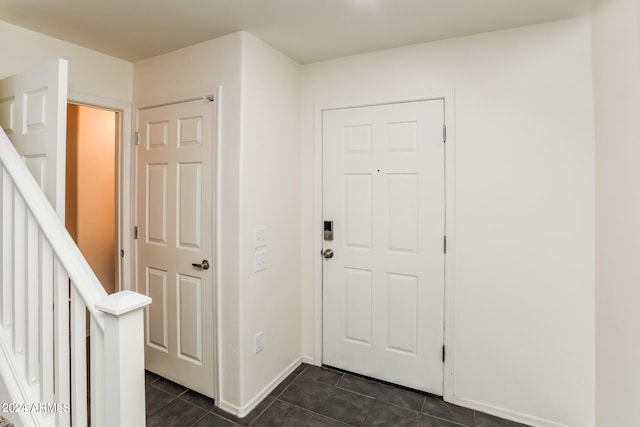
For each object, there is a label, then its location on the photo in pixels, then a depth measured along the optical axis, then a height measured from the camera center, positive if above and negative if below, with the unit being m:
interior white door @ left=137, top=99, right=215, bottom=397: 2.21 -0.16
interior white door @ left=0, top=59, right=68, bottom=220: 1.48 +0.44
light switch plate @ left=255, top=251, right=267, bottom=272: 2.21 -0.31
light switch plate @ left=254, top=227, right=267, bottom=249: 2.21 -0.15
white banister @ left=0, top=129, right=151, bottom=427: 1.08 -0.40
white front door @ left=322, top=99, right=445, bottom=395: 2.23 -0.19
